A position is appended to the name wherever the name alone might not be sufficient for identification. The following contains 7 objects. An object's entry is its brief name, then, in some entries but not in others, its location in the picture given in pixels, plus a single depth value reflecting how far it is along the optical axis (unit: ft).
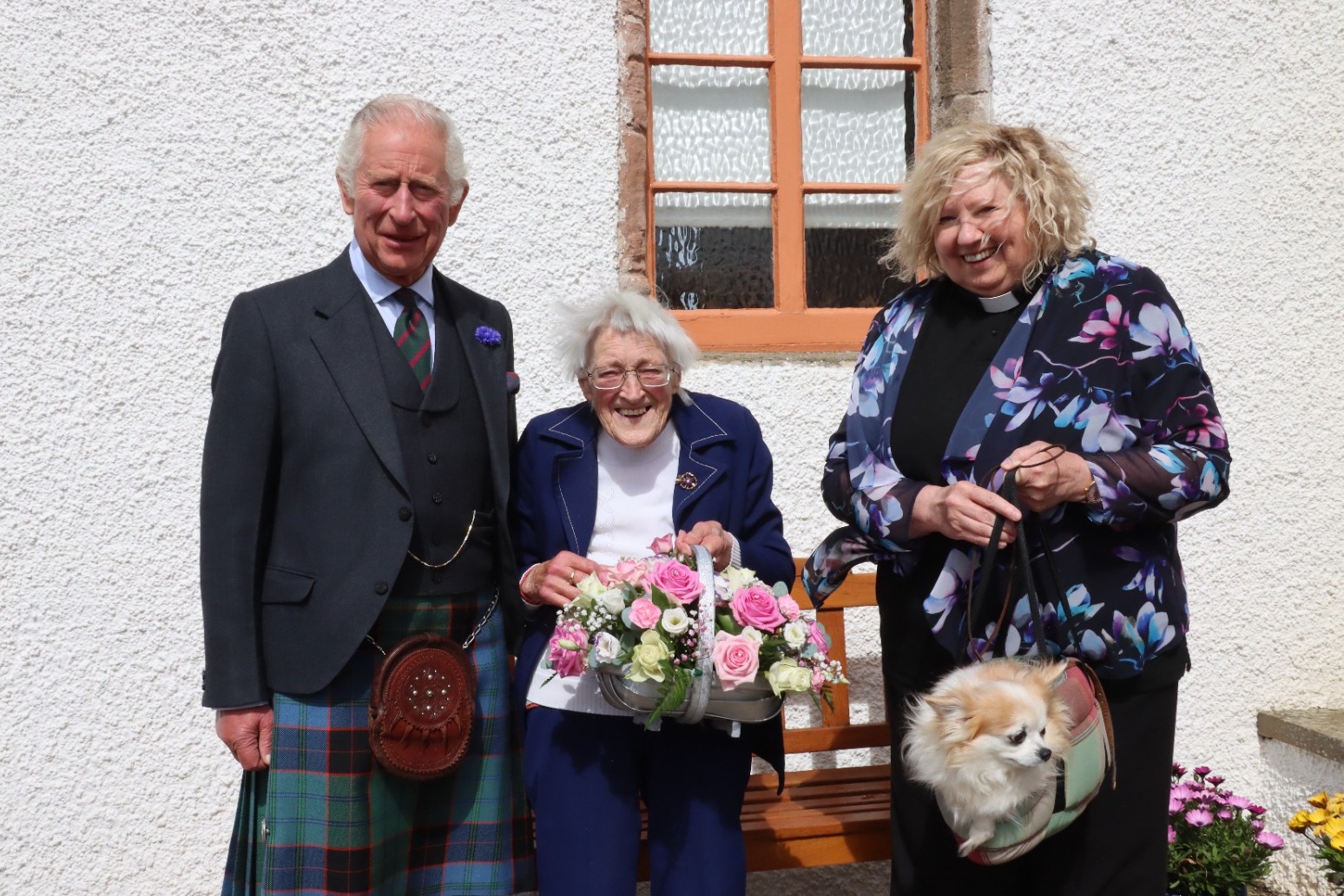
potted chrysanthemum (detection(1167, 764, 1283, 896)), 12.09
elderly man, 7.89
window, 14.64
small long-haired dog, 6.64
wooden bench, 10.96
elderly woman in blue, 8.37
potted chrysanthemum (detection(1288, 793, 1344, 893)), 11.27
